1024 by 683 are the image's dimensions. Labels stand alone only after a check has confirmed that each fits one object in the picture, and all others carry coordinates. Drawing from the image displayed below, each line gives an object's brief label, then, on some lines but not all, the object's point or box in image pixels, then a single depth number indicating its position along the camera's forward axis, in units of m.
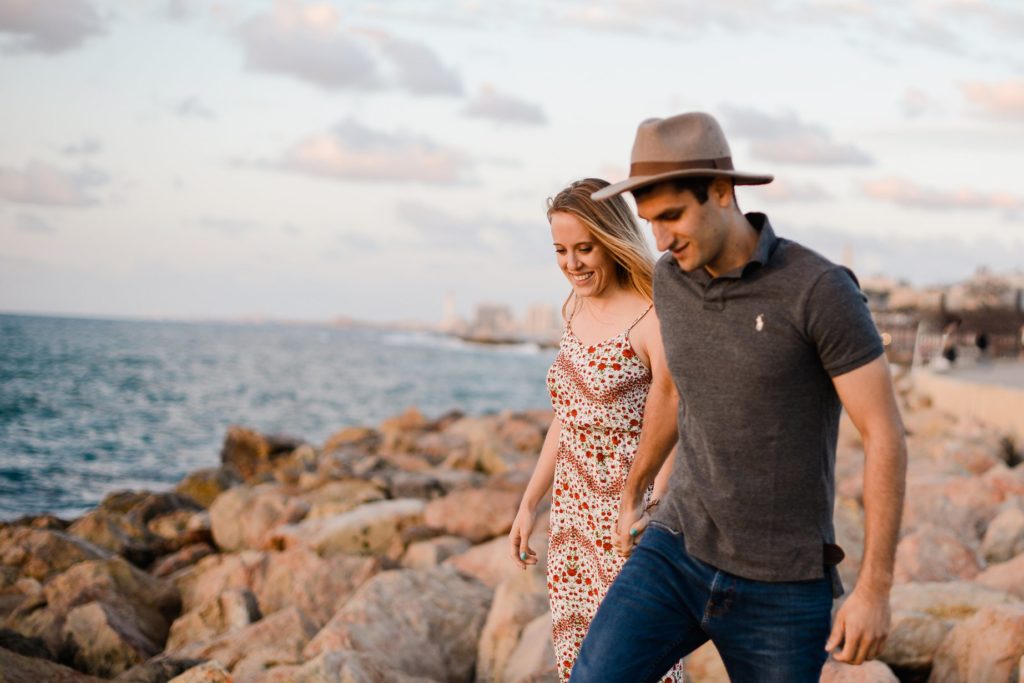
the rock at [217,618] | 6.27
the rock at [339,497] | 8.95
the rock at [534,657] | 4.38
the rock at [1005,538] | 7.28
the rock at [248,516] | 9.34
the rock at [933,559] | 6.48
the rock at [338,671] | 4.31
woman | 3.32
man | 2.31
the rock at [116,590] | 6.77
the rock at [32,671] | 4.76
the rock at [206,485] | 13.25
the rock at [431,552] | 7.36
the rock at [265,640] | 5.30
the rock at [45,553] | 8.24
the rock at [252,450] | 17.38
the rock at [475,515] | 8.10
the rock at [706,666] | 4.52
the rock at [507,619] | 5.25
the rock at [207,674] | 4.45
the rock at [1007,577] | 5.86
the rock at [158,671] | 4.98
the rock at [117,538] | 9.41
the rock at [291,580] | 6.64
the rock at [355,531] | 7.76
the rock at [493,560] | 6.62
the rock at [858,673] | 3.97
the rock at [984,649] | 4.18
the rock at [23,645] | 5.48
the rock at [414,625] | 5.18
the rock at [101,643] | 5.95
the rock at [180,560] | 8.84
